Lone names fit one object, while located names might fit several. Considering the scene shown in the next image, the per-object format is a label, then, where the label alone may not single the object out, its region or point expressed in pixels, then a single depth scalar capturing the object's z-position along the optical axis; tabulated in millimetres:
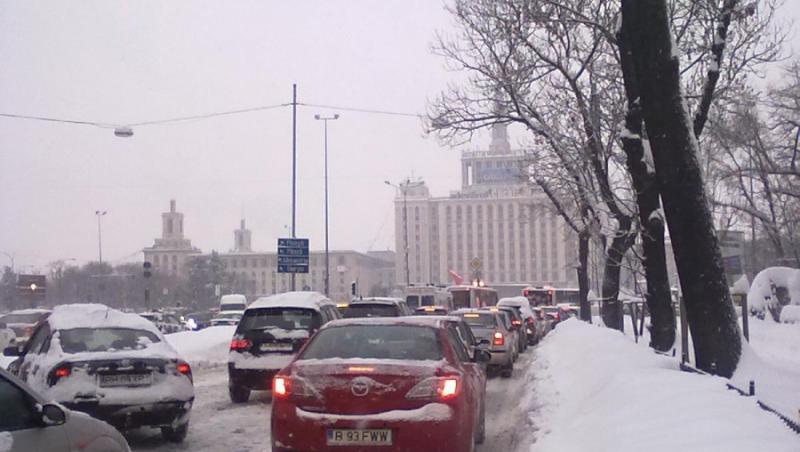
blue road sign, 37438
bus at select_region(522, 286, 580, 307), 69625
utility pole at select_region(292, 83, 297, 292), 37906
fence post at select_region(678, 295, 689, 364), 16125
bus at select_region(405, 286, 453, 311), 43656
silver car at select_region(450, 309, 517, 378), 20031
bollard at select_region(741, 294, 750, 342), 18575
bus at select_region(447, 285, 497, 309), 49875
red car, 7266
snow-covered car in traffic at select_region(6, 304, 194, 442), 9281
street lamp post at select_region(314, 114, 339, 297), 49378
